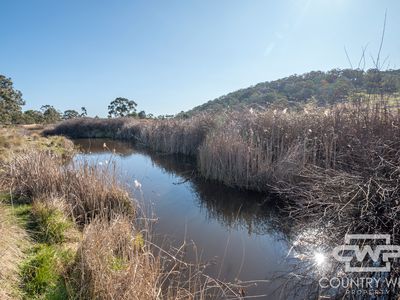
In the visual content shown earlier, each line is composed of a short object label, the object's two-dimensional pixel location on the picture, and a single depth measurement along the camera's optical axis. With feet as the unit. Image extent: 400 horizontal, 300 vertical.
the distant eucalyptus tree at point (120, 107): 145.38
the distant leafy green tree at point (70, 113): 159.65
